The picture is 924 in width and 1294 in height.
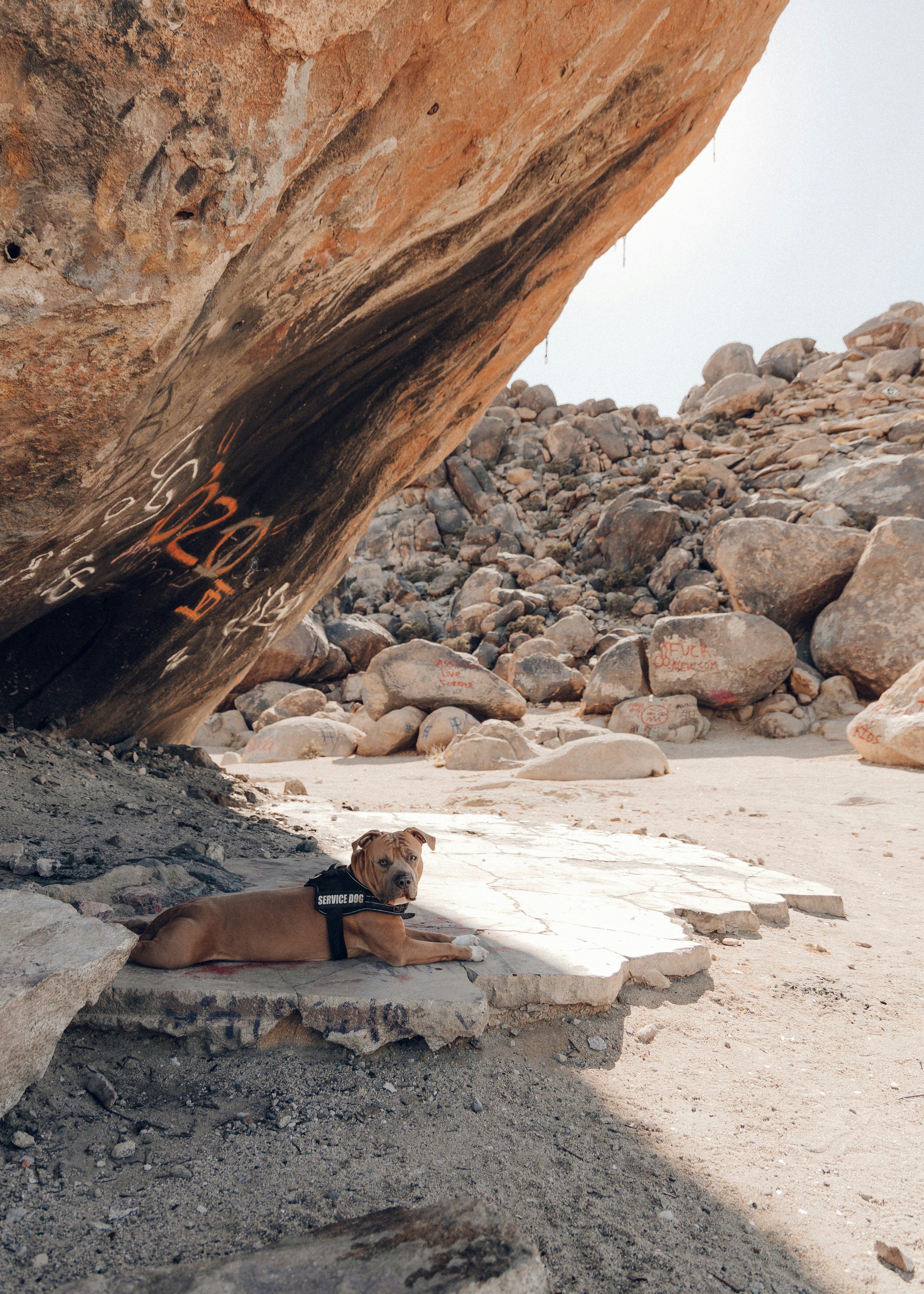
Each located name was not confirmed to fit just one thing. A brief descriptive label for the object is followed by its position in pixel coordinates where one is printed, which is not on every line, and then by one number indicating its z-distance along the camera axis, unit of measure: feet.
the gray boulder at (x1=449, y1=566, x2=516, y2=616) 80.33
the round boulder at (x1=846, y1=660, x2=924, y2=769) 29.43
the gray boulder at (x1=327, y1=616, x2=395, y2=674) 64.44
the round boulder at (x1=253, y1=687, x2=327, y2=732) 52.54
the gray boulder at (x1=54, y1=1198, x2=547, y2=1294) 4.19
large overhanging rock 6.77
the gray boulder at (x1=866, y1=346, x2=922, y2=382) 94.68
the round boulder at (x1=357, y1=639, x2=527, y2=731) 43.27
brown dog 7.68
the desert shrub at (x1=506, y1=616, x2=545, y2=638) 68.59
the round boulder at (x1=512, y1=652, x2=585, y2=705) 51.93
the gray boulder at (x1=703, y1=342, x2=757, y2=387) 116.78
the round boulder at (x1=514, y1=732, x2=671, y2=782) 30.40
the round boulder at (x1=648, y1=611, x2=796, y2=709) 41.81
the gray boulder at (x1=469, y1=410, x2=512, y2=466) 106.01
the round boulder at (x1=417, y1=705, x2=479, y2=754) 40.63
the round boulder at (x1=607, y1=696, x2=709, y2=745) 40.93
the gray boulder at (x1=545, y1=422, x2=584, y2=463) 103.24
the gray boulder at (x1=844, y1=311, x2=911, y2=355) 104.22
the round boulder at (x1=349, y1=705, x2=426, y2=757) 41.75
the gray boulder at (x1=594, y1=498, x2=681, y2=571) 76.84
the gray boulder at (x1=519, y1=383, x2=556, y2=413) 112.88
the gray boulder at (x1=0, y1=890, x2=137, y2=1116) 5.47
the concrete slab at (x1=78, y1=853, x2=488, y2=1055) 7.05
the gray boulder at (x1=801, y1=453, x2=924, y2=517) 56.90
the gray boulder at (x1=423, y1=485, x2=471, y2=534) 97.76
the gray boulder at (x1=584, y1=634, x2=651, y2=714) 44.86
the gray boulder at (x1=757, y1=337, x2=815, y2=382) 108.68
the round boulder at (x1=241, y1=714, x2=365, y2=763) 41.73
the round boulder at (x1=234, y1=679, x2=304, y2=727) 54.95
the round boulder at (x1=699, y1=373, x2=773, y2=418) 102.12
